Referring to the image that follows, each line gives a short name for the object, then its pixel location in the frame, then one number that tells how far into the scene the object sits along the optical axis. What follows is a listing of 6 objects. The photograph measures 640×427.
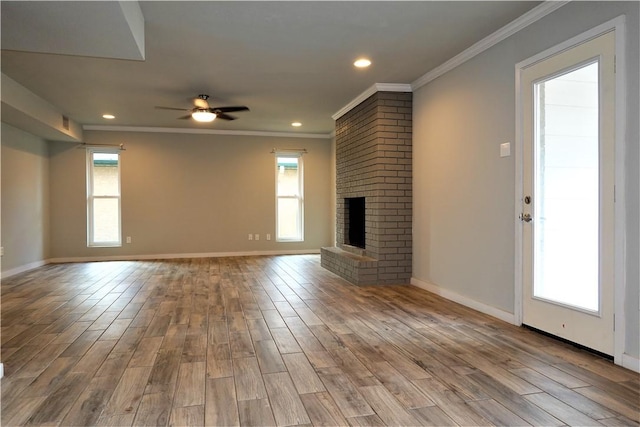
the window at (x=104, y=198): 7.86
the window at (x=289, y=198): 8.72
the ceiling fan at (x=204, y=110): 5.29
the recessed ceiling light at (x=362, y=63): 4.24
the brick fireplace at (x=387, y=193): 5.12
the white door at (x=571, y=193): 2.59
